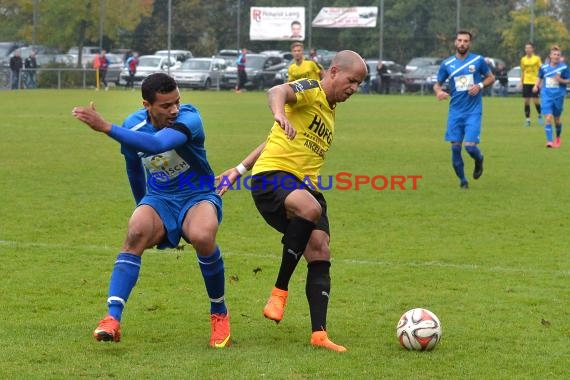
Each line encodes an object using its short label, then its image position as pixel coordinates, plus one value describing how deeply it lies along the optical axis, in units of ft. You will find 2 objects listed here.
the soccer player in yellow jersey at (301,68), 70.44
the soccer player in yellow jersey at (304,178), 20.51
